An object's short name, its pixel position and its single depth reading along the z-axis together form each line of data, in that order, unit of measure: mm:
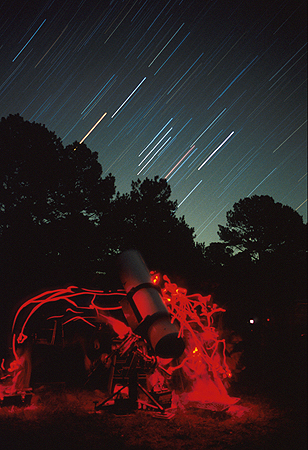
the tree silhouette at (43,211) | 15727
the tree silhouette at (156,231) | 16859
